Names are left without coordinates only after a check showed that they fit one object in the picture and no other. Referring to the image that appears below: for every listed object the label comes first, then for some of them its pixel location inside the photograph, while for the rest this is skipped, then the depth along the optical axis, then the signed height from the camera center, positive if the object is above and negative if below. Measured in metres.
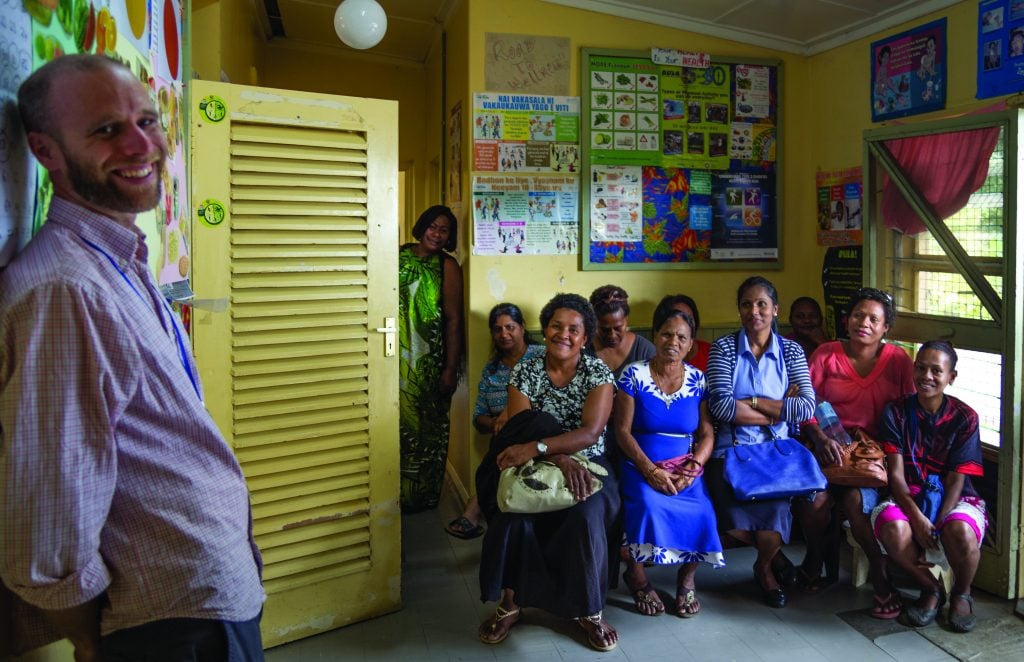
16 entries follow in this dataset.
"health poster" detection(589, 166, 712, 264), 3.72 +0.44
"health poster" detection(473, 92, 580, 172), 3.52 +0.82
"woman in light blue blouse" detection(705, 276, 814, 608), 2.79 -0.33
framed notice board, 3.68 +0.73
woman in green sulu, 3.63 -0.18
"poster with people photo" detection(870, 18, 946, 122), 3.16 +1.03
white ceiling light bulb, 2.97 +1.14
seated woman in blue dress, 2.61 -0.58
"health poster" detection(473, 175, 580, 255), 3.54 +0.44
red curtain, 2.79 +0.53
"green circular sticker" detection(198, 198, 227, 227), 2.27 +0.28
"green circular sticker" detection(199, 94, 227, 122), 2.25 +0.60
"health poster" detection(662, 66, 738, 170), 3.76 +0.96
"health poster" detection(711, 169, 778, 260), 3.89 +0.47
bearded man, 0.91 -0.16
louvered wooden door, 2.31 -0.07
